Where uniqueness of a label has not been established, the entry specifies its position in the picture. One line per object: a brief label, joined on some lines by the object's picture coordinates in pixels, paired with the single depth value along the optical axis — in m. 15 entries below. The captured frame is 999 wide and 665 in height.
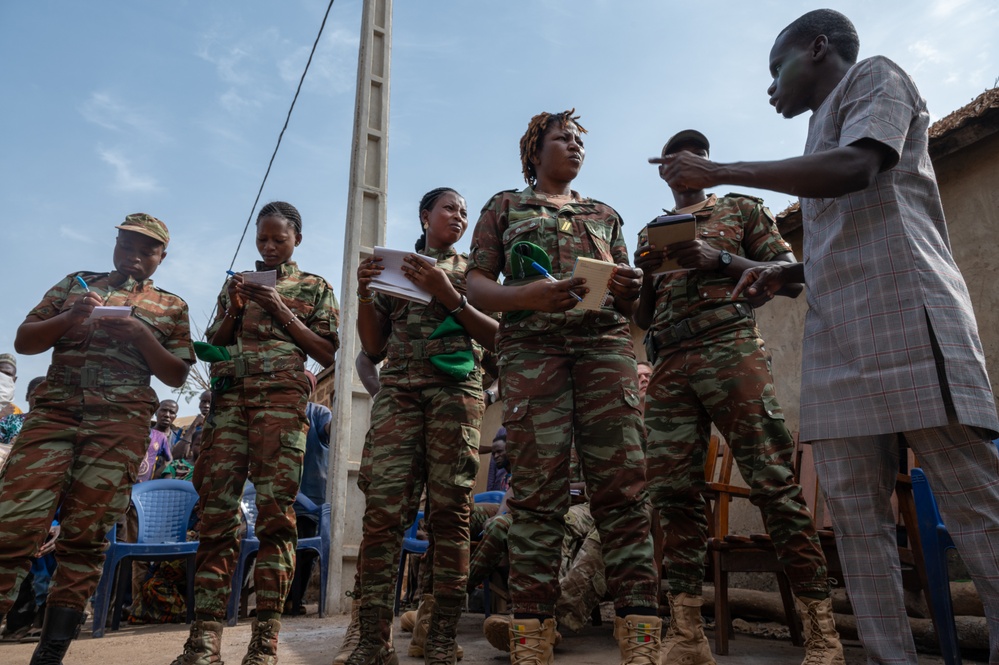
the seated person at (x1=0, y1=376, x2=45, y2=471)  8.38
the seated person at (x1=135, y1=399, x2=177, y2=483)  7.77
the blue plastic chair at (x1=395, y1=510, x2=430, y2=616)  6.22
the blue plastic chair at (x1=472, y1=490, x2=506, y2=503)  6.66
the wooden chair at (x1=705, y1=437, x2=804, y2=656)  4.04
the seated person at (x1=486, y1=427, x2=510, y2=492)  7.25
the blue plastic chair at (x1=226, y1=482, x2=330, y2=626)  6.00
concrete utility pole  6.50
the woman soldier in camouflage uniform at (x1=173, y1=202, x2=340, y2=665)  3.54
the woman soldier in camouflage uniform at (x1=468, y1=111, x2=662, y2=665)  2.66
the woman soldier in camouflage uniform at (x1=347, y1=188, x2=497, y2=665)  3.46
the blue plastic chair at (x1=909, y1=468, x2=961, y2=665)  3.01
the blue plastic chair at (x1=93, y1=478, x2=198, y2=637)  5.57
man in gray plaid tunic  2.04
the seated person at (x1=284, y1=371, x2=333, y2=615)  6.55
